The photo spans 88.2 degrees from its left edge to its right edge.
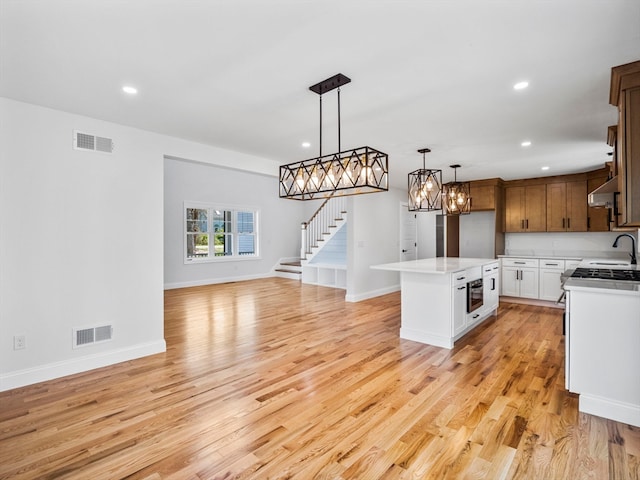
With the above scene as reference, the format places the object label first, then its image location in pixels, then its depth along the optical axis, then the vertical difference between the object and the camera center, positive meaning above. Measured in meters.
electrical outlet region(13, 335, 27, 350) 2.88 -0.90
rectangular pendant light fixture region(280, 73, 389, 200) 2.46 +0.51
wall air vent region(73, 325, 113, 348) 3.19 -0.95
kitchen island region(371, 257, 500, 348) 3.82 -0.78
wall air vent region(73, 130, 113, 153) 3.17 +0.96
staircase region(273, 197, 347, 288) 8.47 -0.32
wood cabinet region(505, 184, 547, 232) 6.45 +0.54
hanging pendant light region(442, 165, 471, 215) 4.80 +0.56
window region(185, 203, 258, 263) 8.65 +0.14
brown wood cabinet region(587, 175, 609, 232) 5.79 +0.34
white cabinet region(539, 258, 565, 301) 5.84 -0.77
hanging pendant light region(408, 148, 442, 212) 4.12 +0.57
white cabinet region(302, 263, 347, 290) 8.12 -0.97
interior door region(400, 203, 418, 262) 7.70 +0.03
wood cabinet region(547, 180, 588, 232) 6.03 +0.53
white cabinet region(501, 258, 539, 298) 6.09 -0.79
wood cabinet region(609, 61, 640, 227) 2.21 +0.64
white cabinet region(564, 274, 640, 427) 2.30 -0.82
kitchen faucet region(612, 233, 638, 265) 4.80 -0.30
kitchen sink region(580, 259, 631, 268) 4.44 -0.41
